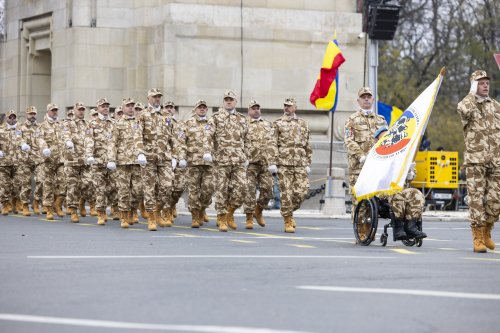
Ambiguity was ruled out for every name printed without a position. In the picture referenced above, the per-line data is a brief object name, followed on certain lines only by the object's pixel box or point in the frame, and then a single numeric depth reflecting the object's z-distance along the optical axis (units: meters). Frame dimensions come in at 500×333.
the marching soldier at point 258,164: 24.19
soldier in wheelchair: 17.67
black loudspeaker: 31.22
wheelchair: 17.83
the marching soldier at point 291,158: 22.72
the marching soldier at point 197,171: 23.90
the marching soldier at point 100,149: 25.71
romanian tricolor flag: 31.31
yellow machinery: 35.53
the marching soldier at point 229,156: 23.12
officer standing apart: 17.25
